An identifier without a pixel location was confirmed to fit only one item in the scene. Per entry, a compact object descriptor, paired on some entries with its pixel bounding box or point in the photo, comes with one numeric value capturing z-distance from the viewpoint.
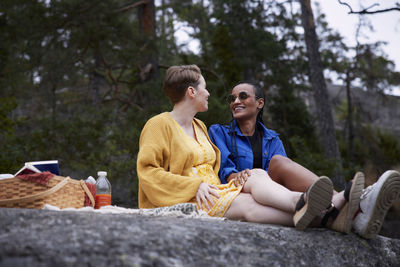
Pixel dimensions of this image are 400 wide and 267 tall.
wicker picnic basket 2.78
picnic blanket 2.71
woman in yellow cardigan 2.79
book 2.88
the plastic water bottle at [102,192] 3.46
